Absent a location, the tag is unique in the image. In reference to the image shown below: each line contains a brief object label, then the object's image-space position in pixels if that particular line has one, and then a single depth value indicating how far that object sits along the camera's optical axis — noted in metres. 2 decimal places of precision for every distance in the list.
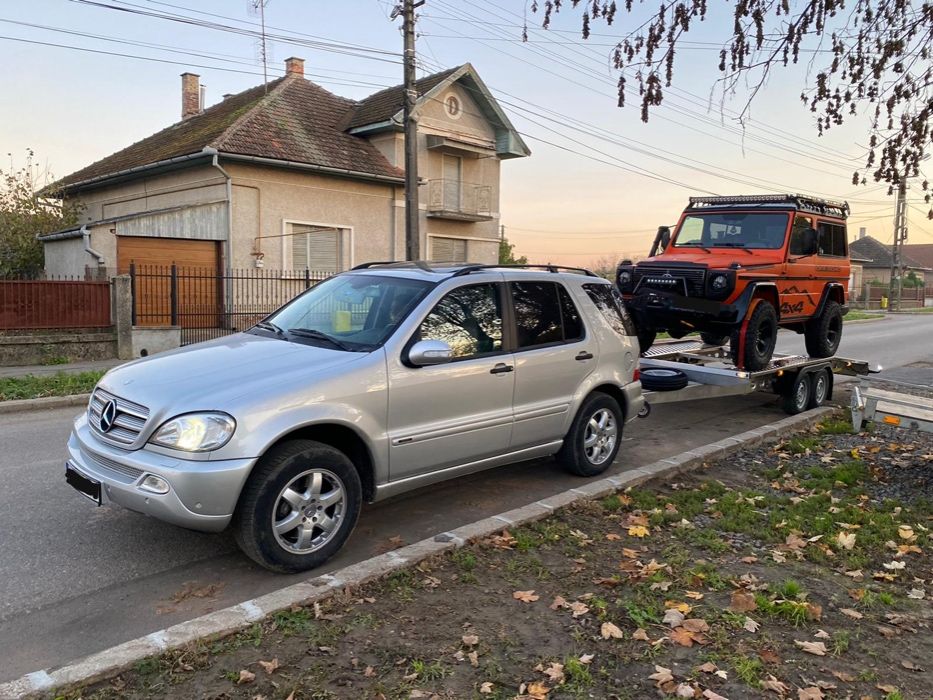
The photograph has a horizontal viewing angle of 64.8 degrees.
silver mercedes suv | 3.95
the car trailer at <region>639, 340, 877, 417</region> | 8.06
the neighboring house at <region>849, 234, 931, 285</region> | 71.31
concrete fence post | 14.19
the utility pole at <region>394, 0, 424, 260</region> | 15.11
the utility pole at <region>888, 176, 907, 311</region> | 45.84
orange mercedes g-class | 8.55
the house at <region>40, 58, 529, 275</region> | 18.27
